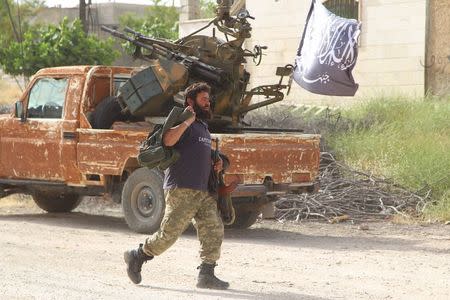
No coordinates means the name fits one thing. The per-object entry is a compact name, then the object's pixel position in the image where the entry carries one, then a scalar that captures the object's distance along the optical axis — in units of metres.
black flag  16.38
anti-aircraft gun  11.06
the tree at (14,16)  47.40
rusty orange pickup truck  10.94
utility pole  36.69
